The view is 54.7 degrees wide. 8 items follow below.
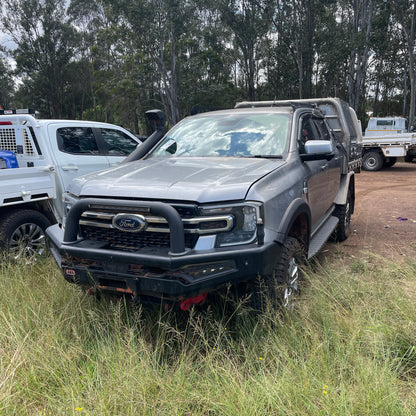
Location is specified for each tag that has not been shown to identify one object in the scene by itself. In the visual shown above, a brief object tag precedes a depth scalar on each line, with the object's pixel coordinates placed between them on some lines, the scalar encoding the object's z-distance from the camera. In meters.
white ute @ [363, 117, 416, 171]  14.66
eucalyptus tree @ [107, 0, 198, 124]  22.08
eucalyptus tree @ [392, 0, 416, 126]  23.81
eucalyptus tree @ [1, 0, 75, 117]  32.84
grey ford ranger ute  2.66
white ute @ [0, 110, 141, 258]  4.66
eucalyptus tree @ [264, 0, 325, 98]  25.97
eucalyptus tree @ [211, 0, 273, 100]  26.50
